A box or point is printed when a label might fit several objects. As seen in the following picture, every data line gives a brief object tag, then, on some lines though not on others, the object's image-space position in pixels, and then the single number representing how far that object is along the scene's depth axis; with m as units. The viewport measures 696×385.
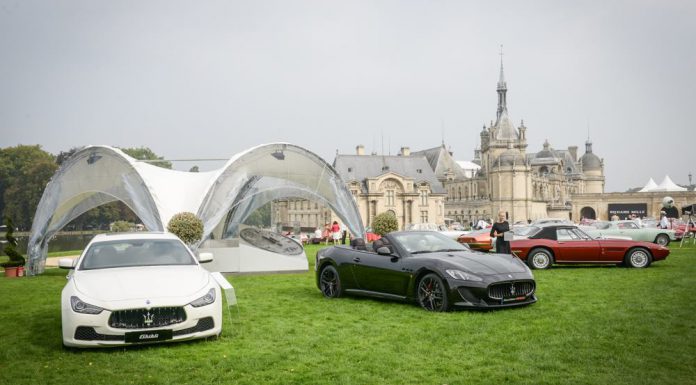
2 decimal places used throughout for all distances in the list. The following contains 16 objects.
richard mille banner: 110.81
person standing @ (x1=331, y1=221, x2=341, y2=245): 34.93
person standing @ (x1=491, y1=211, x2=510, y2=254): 15.68
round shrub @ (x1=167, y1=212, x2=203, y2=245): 16.98
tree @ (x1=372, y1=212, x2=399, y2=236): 30.08
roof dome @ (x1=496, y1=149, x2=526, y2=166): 108.38
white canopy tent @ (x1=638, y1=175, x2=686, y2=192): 111.36
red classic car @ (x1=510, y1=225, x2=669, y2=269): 17.11
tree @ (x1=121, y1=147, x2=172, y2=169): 98.90
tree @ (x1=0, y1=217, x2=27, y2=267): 19.12
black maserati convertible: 9.70
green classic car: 26.23
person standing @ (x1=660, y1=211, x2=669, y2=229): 34.57
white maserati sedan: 7.37
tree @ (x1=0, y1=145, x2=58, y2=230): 80.25
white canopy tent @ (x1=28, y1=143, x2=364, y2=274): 18.56
